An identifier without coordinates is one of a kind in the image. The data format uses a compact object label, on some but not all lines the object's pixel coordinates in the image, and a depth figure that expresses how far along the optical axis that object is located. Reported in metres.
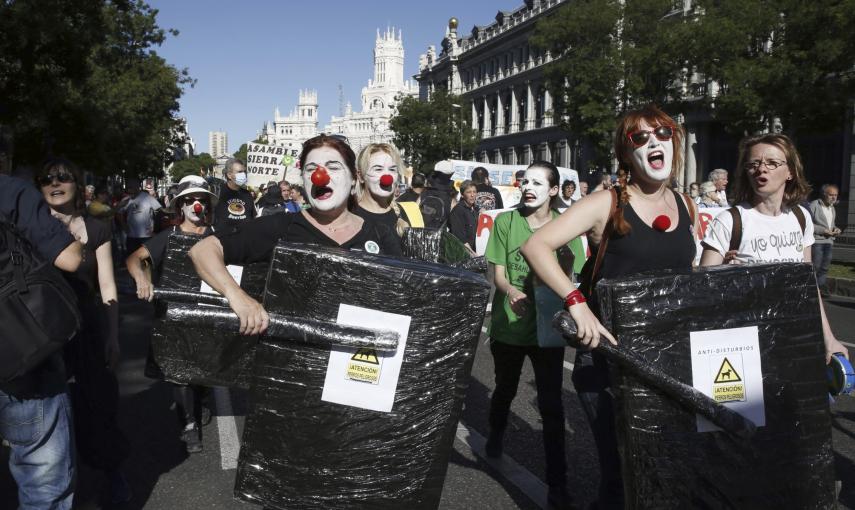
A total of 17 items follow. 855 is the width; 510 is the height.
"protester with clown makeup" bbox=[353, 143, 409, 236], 5.25
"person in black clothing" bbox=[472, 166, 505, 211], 12.41
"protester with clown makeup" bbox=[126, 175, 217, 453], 4.85
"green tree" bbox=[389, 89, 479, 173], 60.53
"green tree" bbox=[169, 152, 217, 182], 112.44
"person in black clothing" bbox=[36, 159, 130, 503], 4.03
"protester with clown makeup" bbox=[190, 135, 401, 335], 3.09
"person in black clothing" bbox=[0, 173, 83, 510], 2.76
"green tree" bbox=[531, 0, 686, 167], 29.50
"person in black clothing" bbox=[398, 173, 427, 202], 9.40
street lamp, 61.91
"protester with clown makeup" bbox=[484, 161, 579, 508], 4.05
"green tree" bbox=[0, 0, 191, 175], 16.25
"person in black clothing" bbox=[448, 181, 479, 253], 10.02
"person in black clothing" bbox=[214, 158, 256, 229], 8.75
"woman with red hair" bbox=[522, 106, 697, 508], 3.01
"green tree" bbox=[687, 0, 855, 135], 19.19
